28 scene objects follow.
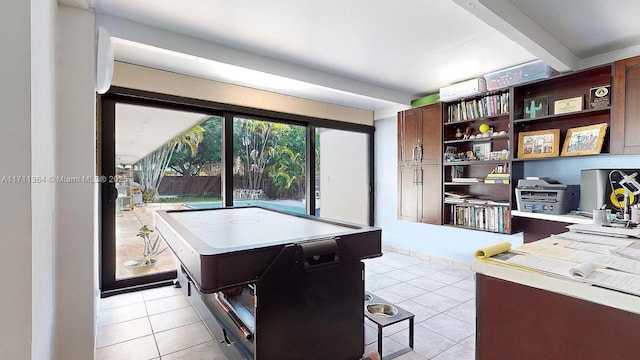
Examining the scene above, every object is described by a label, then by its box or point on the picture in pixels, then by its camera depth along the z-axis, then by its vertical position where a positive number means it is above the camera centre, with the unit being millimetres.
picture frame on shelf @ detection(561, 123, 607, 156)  2727 +356
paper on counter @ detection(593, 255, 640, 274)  1060 -318
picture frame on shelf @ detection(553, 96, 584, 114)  2922 +723
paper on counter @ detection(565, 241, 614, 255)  1336 -322
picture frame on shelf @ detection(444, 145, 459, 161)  3980 +336
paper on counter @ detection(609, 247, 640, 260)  1235 -318
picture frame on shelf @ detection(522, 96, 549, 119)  3189 +759
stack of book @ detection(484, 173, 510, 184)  3442 +2
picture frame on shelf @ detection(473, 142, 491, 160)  3746 +350
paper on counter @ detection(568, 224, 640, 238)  1658 -306
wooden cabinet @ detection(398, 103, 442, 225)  4059 +204
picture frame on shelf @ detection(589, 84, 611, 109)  2732 +748
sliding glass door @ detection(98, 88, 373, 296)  3084 +160
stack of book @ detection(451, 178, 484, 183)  3750 -22
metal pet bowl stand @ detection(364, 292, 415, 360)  2006 -968
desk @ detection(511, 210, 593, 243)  2735 -458
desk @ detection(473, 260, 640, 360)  882 -467
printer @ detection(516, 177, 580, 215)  2887 -178
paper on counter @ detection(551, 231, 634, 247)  1484 -321
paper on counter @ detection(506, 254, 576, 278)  1049 -321
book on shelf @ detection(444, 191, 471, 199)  3927 -219
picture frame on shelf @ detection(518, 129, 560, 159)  3049 +362
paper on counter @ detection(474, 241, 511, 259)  1240 -304
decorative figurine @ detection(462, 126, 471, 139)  3900 +586
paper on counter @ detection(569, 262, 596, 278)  971 -301
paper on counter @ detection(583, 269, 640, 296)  885 -321
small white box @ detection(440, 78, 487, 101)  3535 +1084
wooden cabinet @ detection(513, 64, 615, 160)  2848 +704
